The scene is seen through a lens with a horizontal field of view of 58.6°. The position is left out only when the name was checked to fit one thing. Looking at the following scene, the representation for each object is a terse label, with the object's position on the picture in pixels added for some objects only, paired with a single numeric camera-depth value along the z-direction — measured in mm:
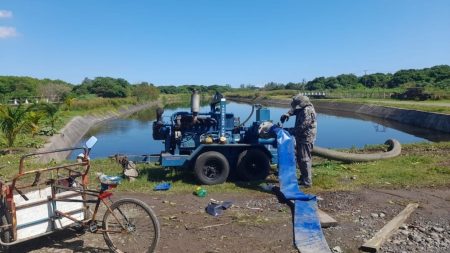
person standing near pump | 8367
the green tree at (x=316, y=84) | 115188
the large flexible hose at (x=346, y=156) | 10742
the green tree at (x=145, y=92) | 91331
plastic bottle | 7745
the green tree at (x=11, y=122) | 15000
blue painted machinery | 8625
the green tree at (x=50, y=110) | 18617
